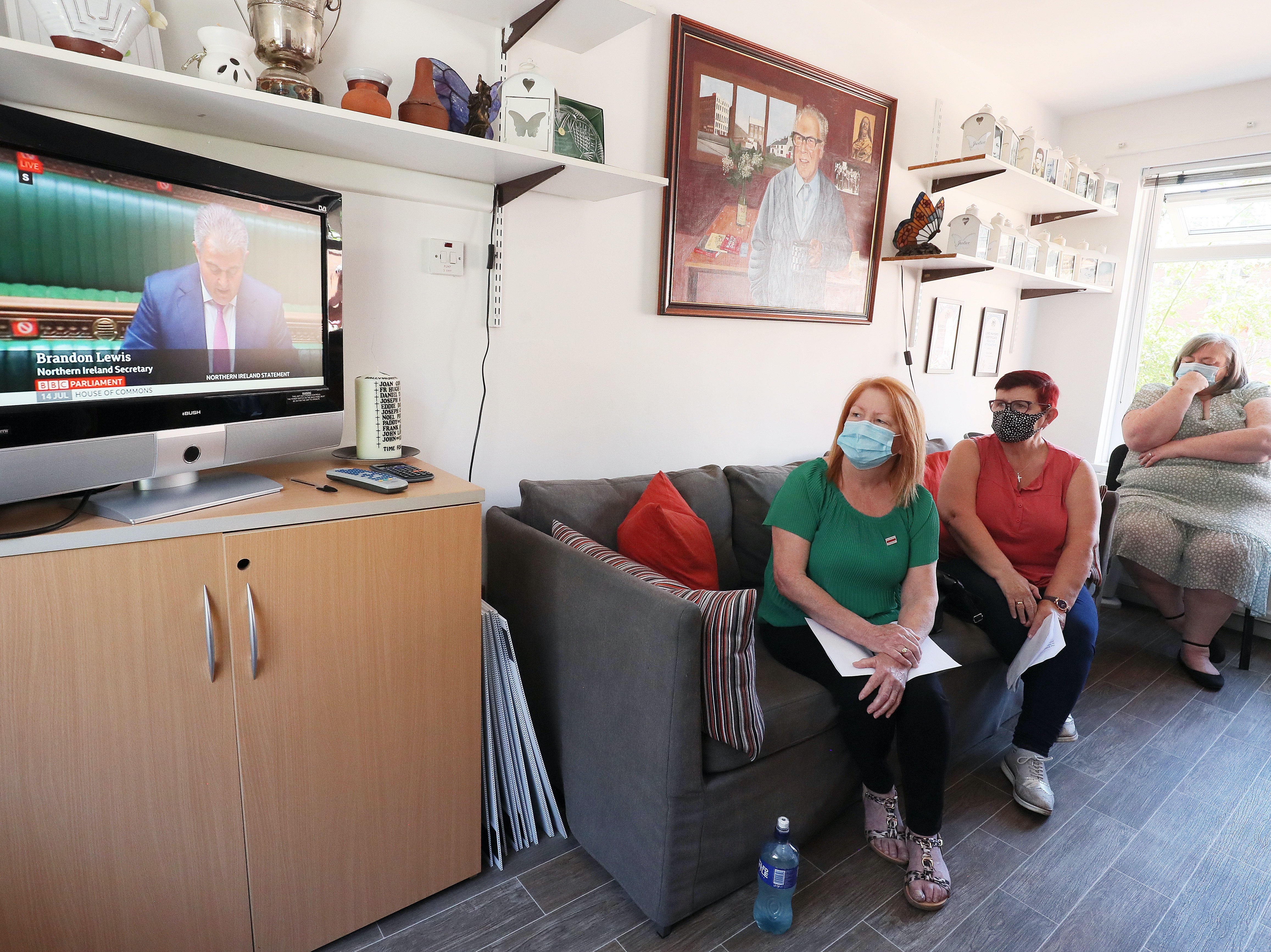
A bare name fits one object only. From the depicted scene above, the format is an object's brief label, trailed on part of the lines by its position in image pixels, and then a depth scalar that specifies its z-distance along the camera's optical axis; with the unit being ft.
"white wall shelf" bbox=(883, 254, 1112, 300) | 9.82
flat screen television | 3.34
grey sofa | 4.68
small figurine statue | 5.44
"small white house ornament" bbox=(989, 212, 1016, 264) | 10.15
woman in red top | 6.75
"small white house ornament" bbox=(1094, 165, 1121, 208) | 12.39
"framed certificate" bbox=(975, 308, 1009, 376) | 12.36
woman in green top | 5.47
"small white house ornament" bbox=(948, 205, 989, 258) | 9.72
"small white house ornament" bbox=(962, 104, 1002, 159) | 9.52
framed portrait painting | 7.50
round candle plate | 5.48
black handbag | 6.91
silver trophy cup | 4.43
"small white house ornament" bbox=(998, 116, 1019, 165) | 9.78
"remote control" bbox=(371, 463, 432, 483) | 4.86
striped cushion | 4.68
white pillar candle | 5.27
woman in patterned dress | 9.22
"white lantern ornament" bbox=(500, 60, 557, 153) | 5.24
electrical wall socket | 5.99
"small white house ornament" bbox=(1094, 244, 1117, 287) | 12.73
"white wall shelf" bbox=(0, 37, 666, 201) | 3.68
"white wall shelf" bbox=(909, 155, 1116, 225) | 9.71
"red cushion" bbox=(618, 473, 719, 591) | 6.17
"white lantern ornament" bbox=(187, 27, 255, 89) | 4.13
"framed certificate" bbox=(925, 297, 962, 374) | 11.25
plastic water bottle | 4.85
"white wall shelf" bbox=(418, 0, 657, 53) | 5.50
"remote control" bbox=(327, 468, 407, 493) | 4.49
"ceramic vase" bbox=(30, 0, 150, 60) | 3.59
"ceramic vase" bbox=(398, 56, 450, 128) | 4.92
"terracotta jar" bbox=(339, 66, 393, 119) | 4.64
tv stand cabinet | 3.51
